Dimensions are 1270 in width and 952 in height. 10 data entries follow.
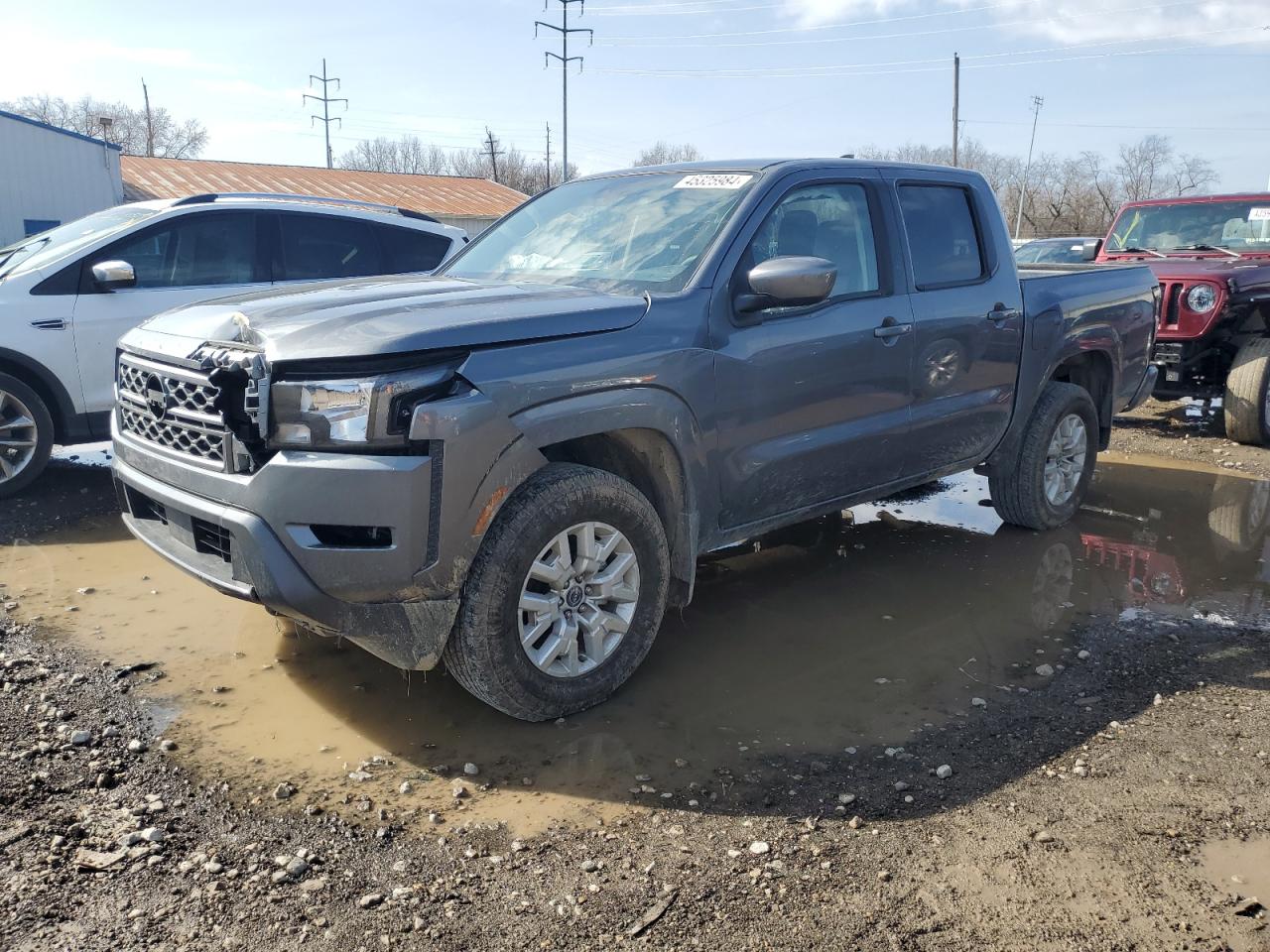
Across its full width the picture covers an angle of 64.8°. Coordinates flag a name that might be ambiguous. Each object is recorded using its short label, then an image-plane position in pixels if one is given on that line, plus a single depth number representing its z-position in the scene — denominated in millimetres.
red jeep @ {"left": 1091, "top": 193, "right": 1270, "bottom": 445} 8578
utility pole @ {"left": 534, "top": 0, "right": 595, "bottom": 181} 45250
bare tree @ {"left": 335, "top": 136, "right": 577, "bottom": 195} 76750
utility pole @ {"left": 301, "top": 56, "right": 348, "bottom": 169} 66188
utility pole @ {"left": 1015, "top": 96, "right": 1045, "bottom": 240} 60662
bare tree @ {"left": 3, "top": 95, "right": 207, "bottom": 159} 66625
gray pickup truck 3057
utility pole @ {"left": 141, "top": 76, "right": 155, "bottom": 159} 69438
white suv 6277
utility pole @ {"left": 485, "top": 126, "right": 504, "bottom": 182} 67250
